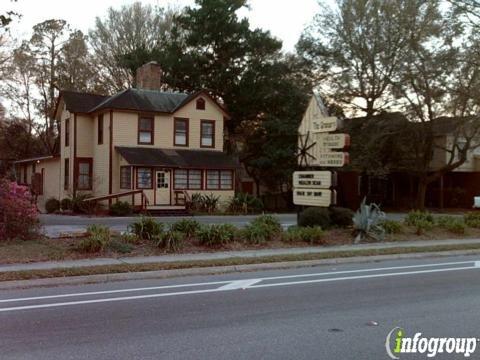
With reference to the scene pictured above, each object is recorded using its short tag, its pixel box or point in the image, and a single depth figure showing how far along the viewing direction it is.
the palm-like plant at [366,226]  17.19
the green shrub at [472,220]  20.83
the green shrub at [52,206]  31.42
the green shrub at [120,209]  28.50
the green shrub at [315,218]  18.00
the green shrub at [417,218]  19.28
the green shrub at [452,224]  19.16
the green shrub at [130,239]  14.27
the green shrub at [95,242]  13.27
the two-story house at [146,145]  31.97
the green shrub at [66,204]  30.56
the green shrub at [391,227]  18.06
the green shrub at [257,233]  15.40
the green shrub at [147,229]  14.63
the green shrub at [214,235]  14.61
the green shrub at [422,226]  18.38
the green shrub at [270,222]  16.38
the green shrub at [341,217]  18.56
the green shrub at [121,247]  13.55
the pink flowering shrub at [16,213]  14.44
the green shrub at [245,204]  32.69
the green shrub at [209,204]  32.00
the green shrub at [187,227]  15.06
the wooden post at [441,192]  41.94
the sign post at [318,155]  17.46
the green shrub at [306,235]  15.93
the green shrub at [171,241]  14.02
